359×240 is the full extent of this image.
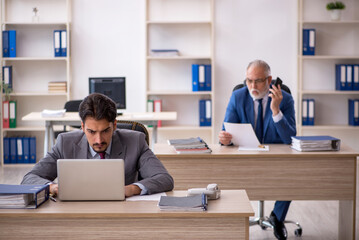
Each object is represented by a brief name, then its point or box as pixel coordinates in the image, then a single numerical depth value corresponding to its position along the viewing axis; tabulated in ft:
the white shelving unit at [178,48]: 23.18
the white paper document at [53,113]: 19.77
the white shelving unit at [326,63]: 22.85
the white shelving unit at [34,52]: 23.26
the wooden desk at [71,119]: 19.65
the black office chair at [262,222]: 14.23
